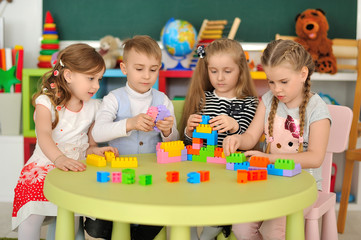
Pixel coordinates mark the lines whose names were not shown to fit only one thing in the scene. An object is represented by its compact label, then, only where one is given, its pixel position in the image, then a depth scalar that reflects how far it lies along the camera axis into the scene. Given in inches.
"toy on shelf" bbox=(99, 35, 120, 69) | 120.3
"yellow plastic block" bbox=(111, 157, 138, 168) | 54.9
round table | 38.3
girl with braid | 62.2
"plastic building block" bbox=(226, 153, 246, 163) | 54.4
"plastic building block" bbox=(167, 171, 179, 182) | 47.1
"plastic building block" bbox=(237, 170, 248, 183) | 47.1
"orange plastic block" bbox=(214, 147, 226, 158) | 58.9
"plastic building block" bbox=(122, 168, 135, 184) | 46.1
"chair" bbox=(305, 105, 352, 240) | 68.1
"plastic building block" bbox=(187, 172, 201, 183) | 46.6
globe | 120.1
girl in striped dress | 76.6
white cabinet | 122.7
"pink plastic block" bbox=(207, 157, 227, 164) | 58.6
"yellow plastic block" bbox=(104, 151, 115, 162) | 57.5
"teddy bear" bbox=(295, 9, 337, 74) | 116.6
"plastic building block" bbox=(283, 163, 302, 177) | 50.8
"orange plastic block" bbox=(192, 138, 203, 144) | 62.4
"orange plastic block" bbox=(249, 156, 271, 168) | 54.2
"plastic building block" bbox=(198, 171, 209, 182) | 47.6
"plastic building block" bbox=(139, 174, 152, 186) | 45.4
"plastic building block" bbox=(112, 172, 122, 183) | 46.8
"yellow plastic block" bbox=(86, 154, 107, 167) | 55.3
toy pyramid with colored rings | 124.7
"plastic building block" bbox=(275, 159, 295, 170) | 50.9
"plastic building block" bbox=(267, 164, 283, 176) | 51.2
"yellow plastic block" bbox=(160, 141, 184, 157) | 58.9
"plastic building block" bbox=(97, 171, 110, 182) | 46.8
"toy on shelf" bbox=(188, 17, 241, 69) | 121.6
